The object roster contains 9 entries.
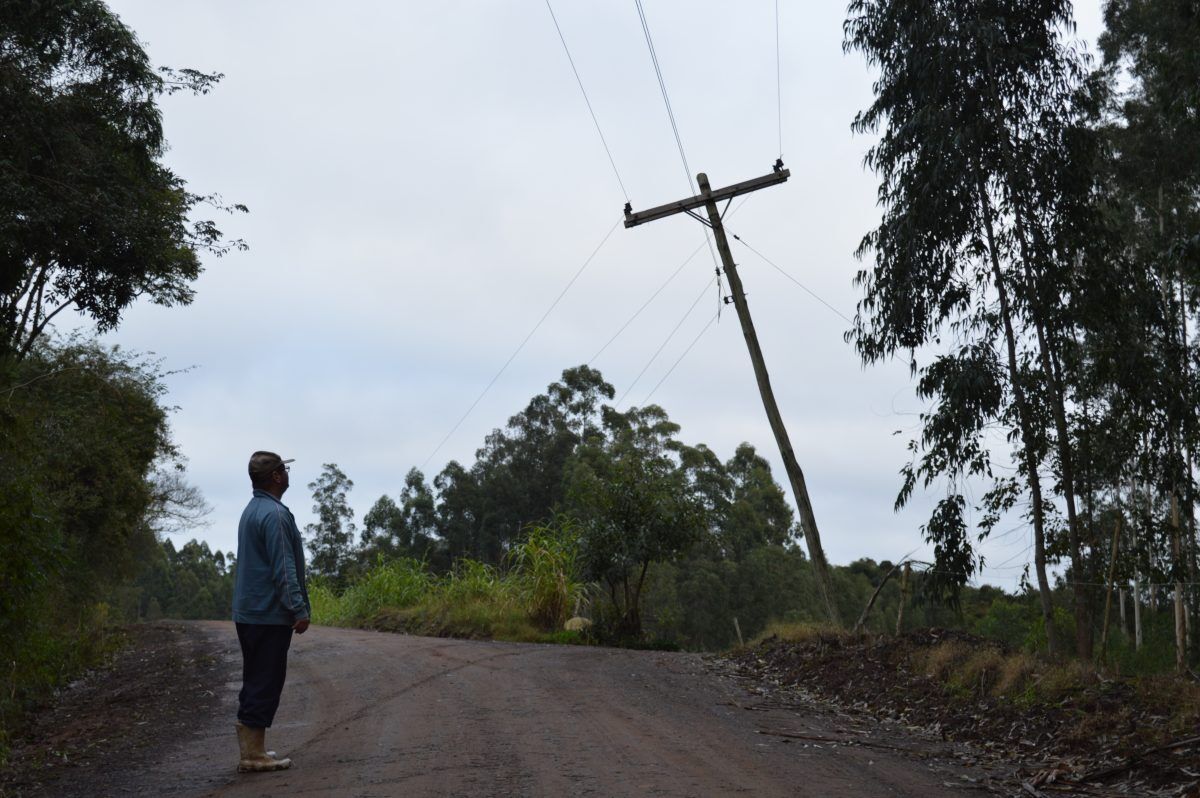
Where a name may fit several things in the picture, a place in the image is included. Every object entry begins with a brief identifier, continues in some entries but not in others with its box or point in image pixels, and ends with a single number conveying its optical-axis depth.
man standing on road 6.15
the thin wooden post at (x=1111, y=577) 11.15
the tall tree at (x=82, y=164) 11.95
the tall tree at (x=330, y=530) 49.41
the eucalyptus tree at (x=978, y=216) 13.72
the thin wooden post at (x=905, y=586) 13.12
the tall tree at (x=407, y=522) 43.72
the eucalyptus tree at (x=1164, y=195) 13.76
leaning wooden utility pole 16.52
